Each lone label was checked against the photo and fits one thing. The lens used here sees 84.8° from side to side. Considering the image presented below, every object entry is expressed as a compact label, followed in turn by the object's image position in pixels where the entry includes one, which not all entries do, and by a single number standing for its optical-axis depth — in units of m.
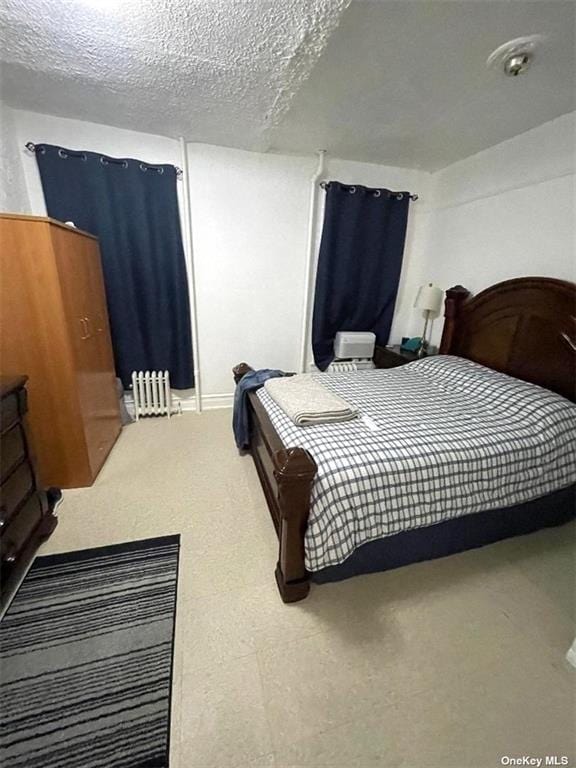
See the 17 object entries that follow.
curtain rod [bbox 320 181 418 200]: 2.86
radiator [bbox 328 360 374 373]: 3.31
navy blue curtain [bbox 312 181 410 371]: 2.96
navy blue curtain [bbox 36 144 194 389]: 2.34
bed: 1.29
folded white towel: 1.63
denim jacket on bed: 2.21
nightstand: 2.96
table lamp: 2.85
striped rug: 0.97
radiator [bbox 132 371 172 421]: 2.87
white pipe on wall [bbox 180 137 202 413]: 2.57
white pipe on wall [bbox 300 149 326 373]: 2.78
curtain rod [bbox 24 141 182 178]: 2.21
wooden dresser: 1.38
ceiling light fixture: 1.41
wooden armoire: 1.66
